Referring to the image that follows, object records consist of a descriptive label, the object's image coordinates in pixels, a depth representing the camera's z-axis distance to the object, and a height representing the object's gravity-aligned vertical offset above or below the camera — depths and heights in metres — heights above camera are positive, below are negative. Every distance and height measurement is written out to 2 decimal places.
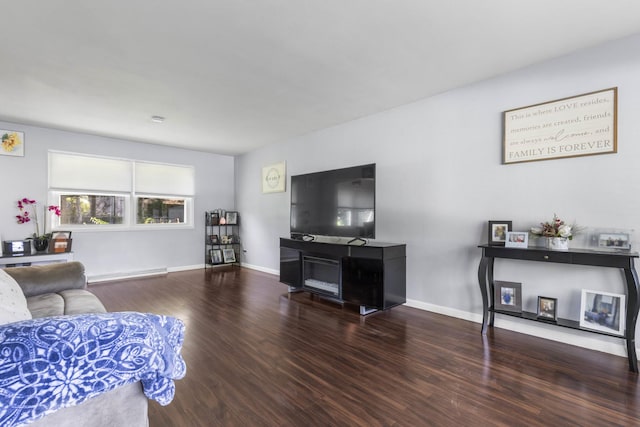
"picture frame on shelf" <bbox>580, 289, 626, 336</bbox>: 2.21 -0.75
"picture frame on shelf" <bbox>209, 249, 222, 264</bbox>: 6.02 -0.90
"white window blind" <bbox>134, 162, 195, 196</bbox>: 5.43 +0.60
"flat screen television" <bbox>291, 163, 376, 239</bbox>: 3.42 +0.10
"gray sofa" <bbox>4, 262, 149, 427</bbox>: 0.89 -0.61
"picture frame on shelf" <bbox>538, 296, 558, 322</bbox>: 2.43 -0.80
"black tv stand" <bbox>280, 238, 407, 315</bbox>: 3.19 -0.72
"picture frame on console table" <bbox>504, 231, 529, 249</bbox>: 2.55 -0.24
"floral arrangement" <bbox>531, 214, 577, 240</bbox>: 2.37 -0.15
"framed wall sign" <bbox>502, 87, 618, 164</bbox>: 2.36 +0.70
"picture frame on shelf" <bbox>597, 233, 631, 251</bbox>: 2.21 -0.22
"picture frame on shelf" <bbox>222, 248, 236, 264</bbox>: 6.18 -0.92
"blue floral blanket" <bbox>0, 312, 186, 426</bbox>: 0.75 -0.42
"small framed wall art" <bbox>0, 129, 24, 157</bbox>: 4.20 +0.95
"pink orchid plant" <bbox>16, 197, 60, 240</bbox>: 4.29 -0.04
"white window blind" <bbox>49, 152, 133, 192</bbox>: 4.64 +0.62
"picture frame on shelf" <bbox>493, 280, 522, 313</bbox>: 2.65 -0.76
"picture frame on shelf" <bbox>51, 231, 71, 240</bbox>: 4.30 -0.35
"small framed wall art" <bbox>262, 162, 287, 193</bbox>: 5.29 +0.60
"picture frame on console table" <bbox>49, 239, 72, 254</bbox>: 4.25 -0.50
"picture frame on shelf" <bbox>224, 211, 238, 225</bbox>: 6.28 -0.13
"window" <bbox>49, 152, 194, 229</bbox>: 4.72 +0.33
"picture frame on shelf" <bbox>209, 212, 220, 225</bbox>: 6.08 -0.15
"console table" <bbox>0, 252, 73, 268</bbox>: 3.80 -0.63
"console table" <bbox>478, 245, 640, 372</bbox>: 2.06 -0.42
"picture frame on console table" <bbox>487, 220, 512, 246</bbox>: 2.76 -0.18
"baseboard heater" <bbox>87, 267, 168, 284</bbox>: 4.82 -1.09
